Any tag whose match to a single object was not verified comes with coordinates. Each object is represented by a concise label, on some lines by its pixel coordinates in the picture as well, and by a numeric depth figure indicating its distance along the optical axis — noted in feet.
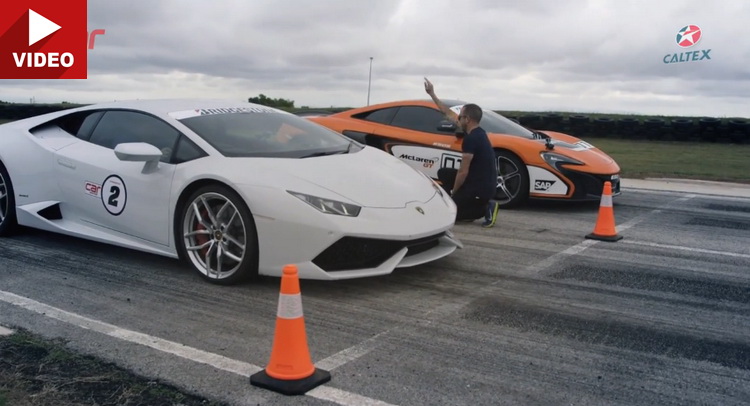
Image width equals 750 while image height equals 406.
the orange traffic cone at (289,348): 11.45
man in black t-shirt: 24.38
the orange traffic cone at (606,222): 23.65
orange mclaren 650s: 29.22
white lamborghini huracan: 16.25
